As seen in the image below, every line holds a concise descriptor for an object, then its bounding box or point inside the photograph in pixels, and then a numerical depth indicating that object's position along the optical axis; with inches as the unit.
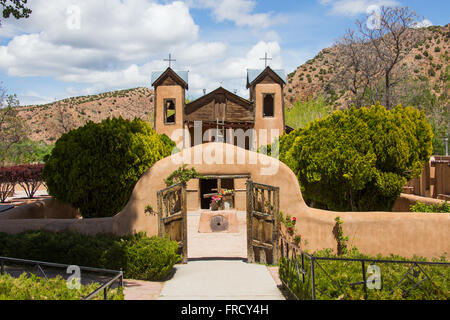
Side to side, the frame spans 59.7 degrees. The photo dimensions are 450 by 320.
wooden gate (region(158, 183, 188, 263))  450.0
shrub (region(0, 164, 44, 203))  984.1
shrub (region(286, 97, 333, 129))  1769.2
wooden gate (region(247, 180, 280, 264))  454.3
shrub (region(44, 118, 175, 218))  526.6
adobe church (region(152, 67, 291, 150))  1138.0
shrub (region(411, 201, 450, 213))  520.9
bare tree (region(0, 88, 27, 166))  1426.3
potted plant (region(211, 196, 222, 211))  885.8
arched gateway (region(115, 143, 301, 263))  458.9
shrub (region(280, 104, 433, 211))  543.8
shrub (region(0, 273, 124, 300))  238.2
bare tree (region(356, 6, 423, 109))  1209.4
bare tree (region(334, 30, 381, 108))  1373.0
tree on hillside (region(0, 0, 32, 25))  442.6
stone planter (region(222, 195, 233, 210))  938.1
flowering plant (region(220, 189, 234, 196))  922.4
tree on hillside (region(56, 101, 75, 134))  2410.4
